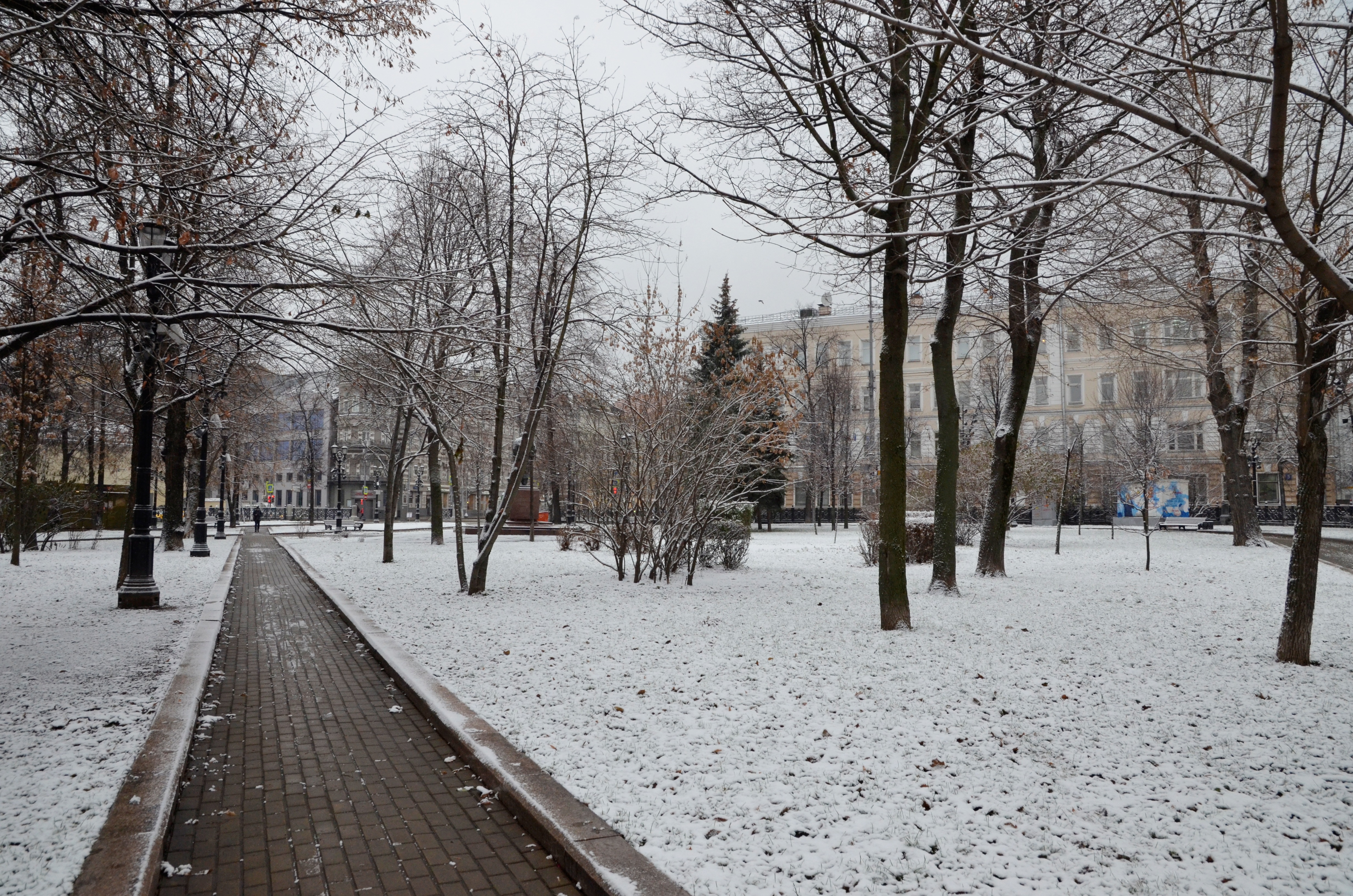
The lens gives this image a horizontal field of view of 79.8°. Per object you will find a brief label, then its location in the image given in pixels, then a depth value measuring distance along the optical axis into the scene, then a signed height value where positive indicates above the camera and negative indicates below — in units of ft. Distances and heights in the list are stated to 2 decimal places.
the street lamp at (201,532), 68.95 -4.19
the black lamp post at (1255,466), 112.37 +3.46
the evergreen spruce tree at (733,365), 46.65 +8.87
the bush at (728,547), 53.21 -3.97
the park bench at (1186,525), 119.44 -5.39
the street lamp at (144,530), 36.32 -2.21
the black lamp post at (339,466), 124.36 +3.34
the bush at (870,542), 54.90 -3.79
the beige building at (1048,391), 121.60 +17.17
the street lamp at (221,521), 102.42 -4.74
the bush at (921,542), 56.80 -3.86
